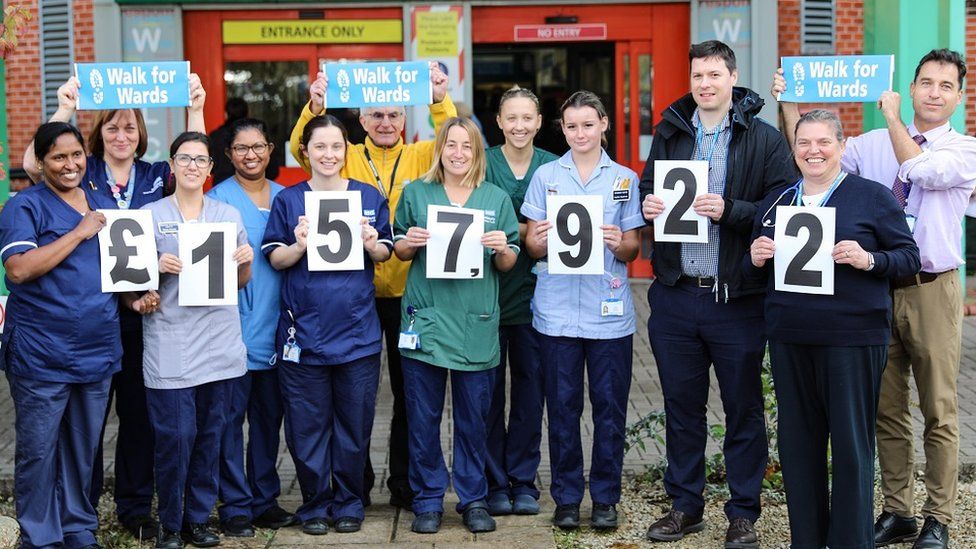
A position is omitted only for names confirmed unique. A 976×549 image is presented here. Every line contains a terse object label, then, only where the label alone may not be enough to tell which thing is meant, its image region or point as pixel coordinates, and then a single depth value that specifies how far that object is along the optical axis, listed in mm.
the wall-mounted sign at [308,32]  13203
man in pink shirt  5438
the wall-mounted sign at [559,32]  13336
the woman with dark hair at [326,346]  5832
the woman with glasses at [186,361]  5637
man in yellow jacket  6230
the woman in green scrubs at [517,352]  6172
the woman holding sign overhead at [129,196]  5812
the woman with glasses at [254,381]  5980
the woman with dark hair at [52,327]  5332
